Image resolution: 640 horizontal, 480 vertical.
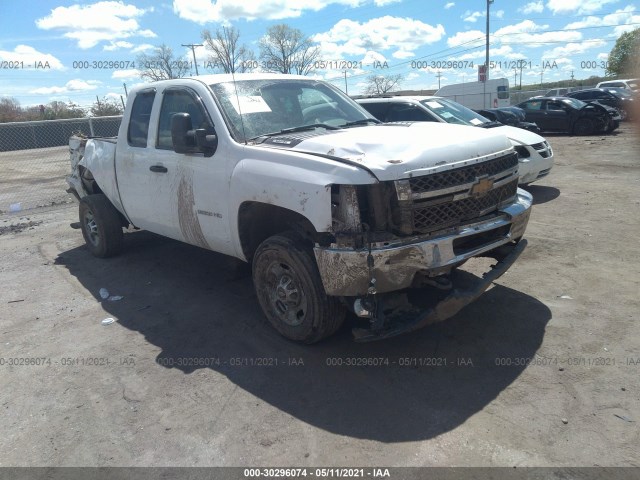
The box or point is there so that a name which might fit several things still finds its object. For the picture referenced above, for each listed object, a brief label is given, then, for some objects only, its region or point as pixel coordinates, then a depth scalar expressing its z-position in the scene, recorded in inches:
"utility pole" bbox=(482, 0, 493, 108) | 1258.1
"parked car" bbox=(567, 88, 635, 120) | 881.5
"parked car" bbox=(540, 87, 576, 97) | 1433.1
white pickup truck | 132.3
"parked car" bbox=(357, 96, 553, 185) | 328.8
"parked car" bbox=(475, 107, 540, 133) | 590.9
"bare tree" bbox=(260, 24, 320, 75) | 1575.8
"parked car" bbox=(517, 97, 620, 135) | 719.7
